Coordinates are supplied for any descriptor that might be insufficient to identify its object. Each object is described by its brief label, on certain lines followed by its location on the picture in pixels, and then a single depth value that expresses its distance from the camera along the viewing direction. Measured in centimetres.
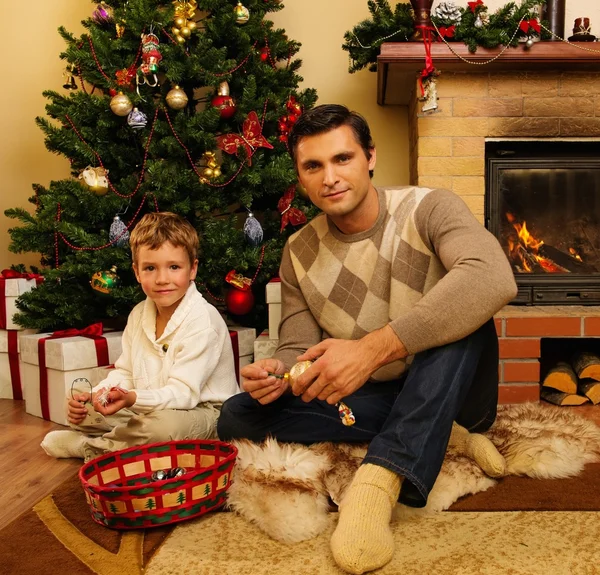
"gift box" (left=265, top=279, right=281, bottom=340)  213
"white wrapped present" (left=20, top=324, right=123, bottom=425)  205
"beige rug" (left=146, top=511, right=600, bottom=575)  105
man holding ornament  114
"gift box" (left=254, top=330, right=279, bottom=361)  208
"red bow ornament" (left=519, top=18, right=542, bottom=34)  207
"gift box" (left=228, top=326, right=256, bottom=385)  216
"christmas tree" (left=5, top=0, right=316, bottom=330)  215
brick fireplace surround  224
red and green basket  116
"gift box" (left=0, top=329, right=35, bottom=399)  243
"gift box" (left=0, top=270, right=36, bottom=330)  238
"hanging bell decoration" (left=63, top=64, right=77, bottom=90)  229
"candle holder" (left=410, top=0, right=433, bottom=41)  210
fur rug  121
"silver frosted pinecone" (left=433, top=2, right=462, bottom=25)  212
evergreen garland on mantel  207
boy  154
